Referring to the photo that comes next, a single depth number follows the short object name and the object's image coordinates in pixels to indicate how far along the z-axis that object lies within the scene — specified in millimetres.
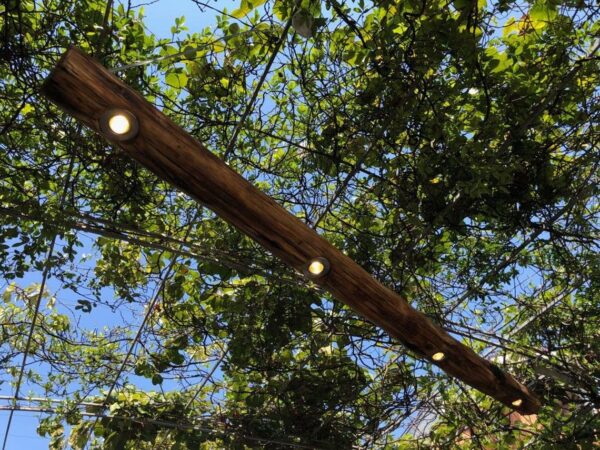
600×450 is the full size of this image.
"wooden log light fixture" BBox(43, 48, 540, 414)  885
